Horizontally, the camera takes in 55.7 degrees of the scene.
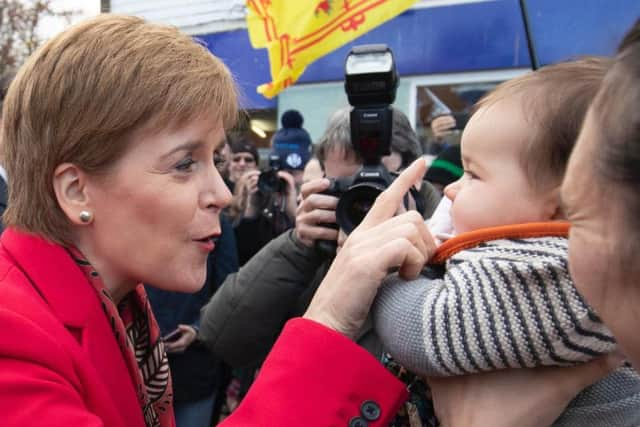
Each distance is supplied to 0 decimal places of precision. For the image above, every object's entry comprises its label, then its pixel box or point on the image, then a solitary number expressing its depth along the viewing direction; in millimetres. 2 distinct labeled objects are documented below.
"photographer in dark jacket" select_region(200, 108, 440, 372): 1865
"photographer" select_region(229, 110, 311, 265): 3920
